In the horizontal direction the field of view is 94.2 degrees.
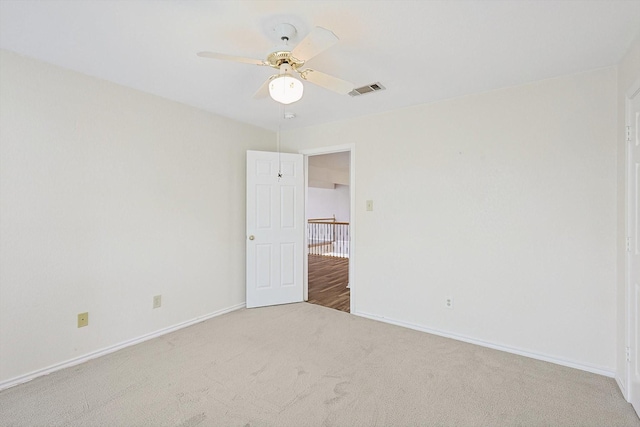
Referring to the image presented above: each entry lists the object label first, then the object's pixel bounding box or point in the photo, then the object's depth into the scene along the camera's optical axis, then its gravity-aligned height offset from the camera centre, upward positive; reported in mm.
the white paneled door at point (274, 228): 3812 -178
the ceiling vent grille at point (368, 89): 2668 +1168
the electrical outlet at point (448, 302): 2971 -874
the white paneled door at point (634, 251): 1870 -226
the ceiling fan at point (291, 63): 1572 +890
